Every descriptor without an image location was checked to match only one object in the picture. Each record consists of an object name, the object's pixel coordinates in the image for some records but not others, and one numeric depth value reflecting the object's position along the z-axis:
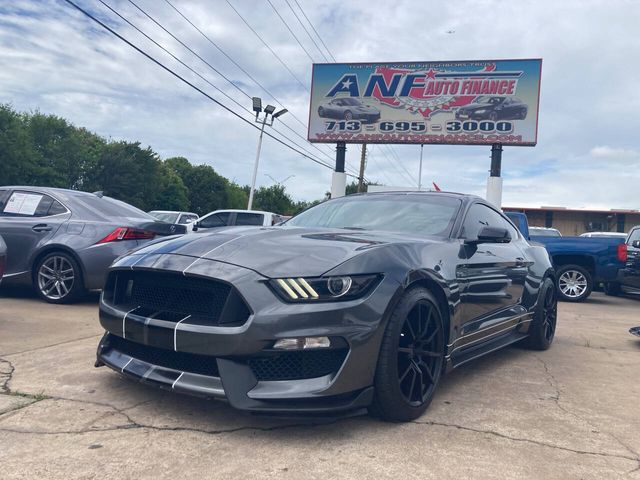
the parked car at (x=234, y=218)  13.45
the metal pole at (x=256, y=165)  25.47
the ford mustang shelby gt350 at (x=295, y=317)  2.56
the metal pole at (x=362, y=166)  36.56
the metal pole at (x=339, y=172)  21.75
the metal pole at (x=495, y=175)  20.23
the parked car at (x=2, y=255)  4.91
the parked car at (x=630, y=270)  9.02
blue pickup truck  10.23
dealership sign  19.88
